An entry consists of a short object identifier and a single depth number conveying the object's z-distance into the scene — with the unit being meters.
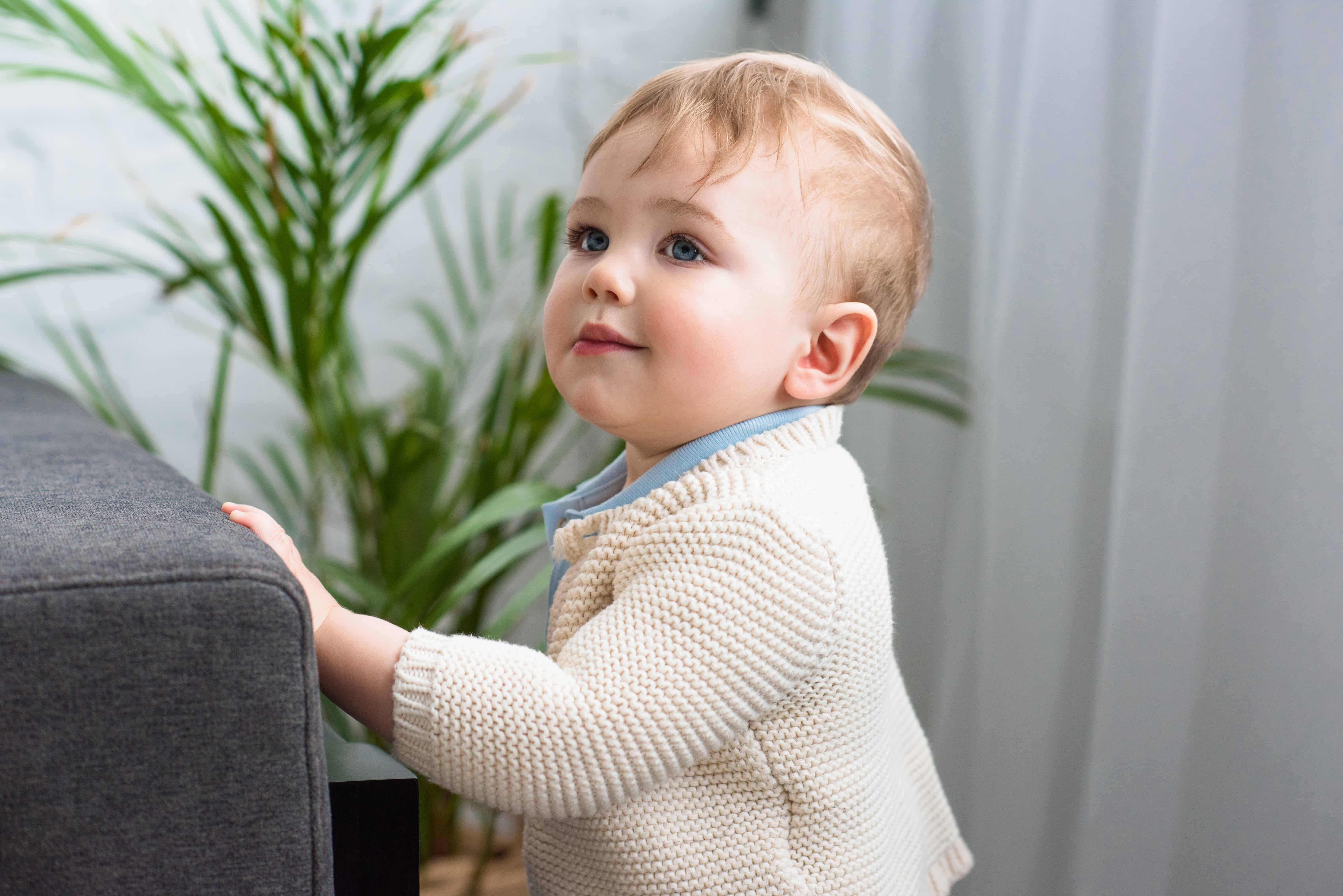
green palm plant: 1.04
